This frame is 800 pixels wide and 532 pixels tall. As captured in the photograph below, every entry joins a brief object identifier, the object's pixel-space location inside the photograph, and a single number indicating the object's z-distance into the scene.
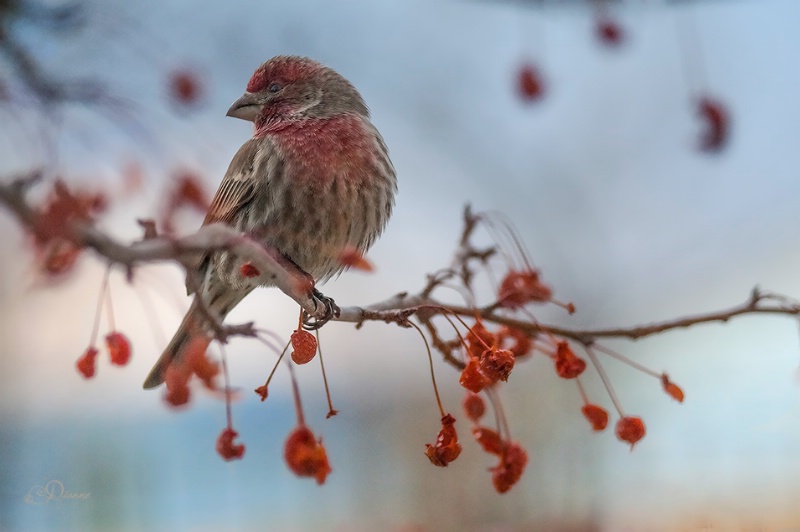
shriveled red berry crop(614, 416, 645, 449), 1.94
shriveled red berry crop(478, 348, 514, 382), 1.89
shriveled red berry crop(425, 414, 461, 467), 1.90
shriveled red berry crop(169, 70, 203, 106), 1.90
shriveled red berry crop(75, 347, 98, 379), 1.89
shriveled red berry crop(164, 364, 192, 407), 1.88
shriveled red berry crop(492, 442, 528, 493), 1.93
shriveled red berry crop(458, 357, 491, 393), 1.90
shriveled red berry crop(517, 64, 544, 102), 2.02
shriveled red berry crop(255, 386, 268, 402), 1.88
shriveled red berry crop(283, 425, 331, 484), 1.89
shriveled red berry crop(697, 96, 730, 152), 2.00
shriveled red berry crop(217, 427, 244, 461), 1.89
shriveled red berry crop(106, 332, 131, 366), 1.89
